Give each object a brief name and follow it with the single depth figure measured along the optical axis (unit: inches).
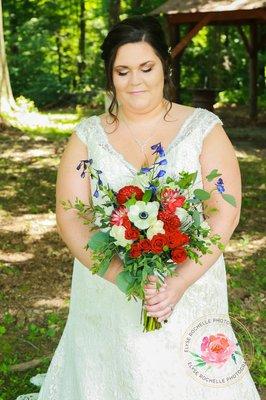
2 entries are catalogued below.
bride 95.9
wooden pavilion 474.9
